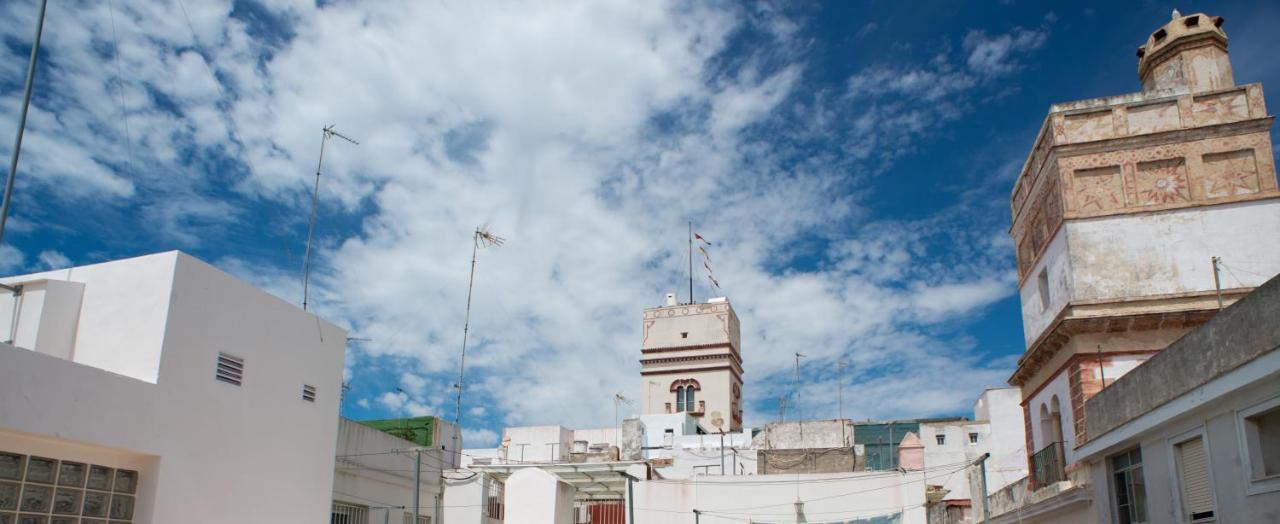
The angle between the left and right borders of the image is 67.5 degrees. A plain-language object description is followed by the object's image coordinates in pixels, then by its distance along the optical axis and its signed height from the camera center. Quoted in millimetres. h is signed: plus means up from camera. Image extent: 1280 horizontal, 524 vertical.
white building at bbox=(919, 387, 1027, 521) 40131 +4973
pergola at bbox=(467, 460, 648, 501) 29906 +2237
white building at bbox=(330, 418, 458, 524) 21734 +1631
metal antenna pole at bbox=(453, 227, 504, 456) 30688 +9560
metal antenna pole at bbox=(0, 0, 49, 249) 12095 +5290
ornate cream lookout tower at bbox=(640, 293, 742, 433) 52156 +10017
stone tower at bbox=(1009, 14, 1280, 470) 17172 +6124
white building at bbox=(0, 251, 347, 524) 12750 +2090
